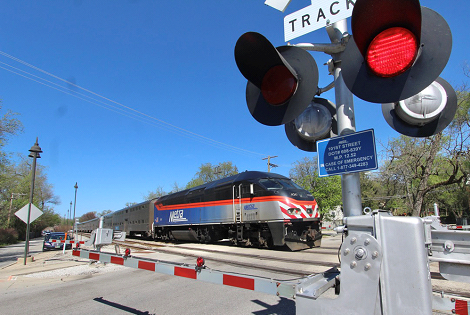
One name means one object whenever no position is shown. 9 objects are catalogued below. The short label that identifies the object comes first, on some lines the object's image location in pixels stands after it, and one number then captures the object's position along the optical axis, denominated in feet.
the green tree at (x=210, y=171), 193.70
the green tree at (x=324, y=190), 86.38
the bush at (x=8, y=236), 98.58
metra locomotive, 37.63
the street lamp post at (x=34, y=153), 43.51
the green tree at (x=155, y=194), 233.12
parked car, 58.73
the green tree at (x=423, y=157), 58.75
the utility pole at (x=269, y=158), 113.50
